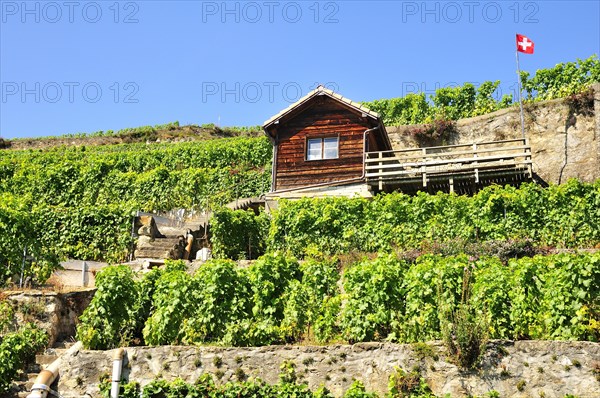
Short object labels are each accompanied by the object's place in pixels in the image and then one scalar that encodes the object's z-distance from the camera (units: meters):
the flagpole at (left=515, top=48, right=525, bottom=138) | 33.35
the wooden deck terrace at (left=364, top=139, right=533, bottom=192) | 26.68
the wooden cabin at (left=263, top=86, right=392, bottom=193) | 28.91
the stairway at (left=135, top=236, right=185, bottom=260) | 23.19
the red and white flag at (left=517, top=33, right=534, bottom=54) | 34.12
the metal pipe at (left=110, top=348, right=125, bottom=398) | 14.46
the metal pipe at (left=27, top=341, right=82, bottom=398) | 13.82
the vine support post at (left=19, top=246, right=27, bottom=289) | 19.97
